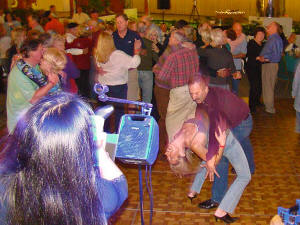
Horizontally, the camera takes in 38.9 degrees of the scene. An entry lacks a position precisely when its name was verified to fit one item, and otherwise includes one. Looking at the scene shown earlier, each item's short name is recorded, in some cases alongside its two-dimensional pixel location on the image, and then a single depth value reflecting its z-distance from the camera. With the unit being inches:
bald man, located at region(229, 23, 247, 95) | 272.9
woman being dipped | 125.5
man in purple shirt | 123.7
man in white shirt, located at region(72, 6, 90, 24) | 487.8
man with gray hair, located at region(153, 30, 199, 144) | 177.8
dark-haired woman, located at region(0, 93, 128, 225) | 43.8
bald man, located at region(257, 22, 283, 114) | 258.1
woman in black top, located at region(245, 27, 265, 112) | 270.1
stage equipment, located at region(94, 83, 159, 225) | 85.6
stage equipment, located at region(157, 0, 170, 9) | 666.8
